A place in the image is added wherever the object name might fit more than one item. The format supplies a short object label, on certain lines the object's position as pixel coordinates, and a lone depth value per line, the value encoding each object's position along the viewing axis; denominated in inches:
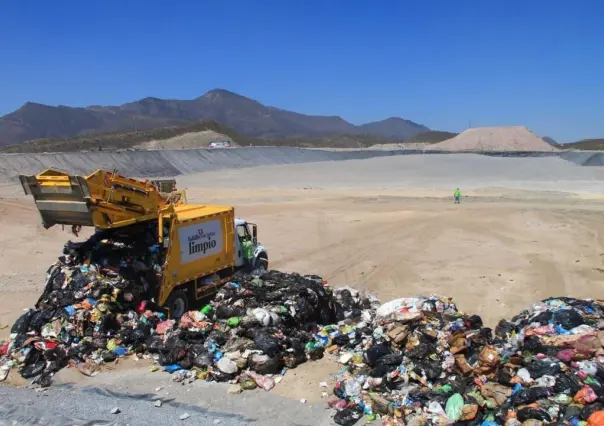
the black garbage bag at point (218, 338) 375.9
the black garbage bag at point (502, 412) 273.2
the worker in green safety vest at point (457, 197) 1339.8
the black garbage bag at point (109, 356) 365.4
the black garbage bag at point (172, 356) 361.7
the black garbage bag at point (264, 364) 346.6
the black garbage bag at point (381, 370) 329.7
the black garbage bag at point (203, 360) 353.7
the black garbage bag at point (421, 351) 340.5
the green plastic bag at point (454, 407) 281.5
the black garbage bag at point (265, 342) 355.9
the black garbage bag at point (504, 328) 376.7
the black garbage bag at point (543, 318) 366.3
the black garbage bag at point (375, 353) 343.9
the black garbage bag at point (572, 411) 261.9
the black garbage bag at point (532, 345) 324.5
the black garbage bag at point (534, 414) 264.1
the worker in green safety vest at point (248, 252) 537.0
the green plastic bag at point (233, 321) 390.0
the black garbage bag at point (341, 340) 387.9
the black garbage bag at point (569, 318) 352.5
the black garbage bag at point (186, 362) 357.1
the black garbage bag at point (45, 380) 337.7
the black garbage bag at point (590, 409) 259.8
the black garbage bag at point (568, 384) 279.3
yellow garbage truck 388.2
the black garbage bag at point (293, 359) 359.9
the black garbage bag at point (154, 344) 375.6
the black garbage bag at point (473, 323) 380.5
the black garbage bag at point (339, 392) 319.3
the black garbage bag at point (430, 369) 321.1
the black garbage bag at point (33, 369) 346.9
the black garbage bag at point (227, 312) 404.8
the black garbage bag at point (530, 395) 279.4
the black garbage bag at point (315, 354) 370.6
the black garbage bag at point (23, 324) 386.9
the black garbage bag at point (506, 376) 302.5
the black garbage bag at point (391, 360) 336.5
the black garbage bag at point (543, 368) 296.8
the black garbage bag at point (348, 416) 292.6
